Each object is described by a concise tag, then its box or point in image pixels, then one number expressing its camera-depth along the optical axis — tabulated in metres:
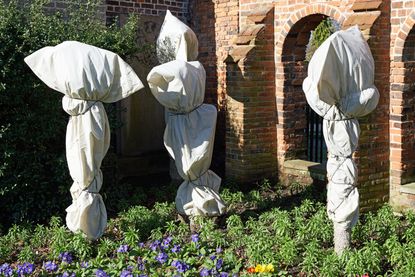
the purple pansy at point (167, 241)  5.66
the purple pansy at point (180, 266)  5.06
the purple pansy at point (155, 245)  5.60
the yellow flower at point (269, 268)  4.96
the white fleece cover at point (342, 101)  5.04
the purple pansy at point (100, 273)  4.94
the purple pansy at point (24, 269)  5.11
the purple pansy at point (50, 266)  5.18
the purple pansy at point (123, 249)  5.51
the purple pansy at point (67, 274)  5.02
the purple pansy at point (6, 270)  5.04
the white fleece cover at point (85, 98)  5.44
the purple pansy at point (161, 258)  5.31
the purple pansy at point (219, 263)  5.12
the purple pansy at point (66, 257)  5.41
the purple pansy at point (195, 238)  5.62
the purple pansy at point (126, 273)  4.94
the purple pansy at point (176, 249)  5.48
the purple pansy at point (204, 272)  4.99
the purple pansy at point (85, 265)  5.25
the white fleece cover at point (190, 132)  6.01
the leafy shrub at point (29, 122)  6.59
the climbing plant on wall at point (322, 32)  13.08
